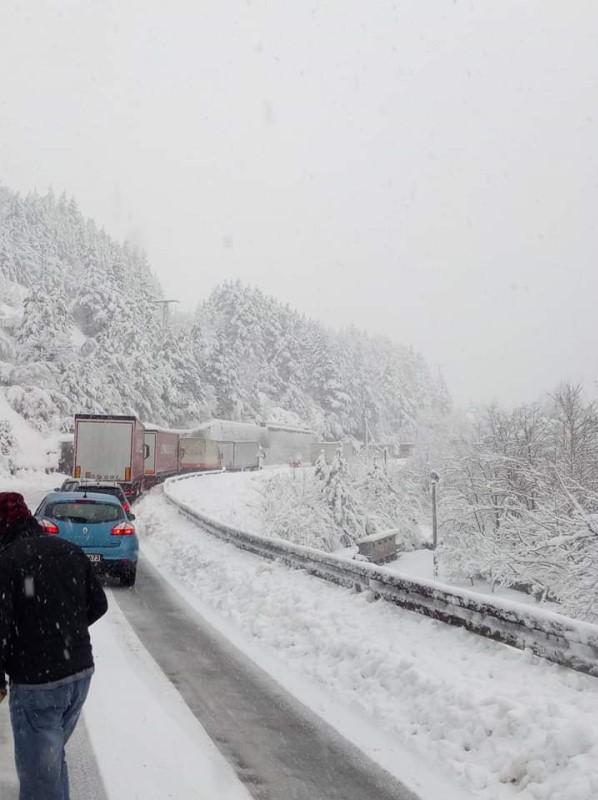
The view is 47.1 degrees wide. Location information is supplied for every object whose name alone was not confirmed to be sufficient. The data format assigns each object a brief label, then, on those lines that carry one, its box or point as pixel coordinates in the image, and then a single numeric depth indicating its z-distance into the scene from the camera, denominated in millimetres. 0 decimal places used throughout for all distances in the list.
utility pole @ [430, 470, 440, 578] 31319
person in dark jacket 3232
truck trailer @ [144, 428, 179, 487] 40000
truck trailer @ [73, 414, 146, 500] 28234
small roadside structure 32062
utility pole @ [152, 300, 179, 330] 82300
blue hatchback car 11703
